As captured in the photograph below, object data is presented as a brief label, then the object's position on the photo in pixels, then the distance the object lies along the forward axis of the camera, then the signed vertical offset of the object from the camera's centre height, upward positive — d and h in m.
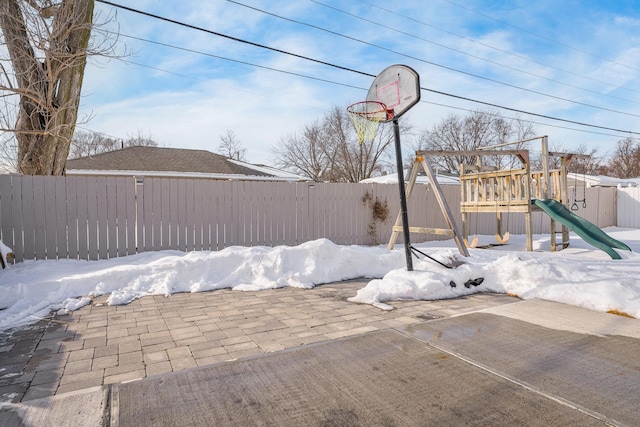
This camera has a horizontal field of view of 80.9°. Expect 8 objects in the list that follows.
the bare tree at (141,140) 32.34 +6.07
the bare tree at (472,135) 33.62 +6.17
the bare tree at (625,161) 39.38 +4.18
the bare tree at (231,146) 36.56 +5.96
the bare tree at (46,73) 6.56 +2.53
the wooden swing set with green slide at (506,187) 8.06 +0.37
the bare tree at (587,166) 38.00 +3.62
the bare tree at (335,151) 32.31 +4.80
